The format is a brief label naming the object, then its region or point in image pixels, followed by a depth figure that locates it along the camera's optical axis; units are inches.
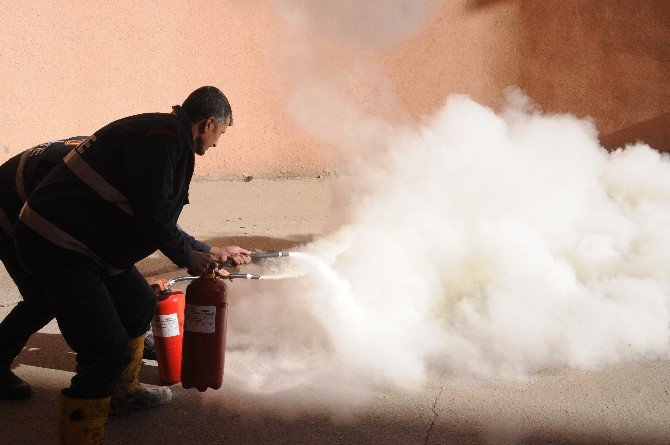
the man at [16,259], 111.8
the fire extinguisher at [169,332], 125.0
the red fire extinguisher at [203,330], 111.4
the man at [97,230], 85.9
